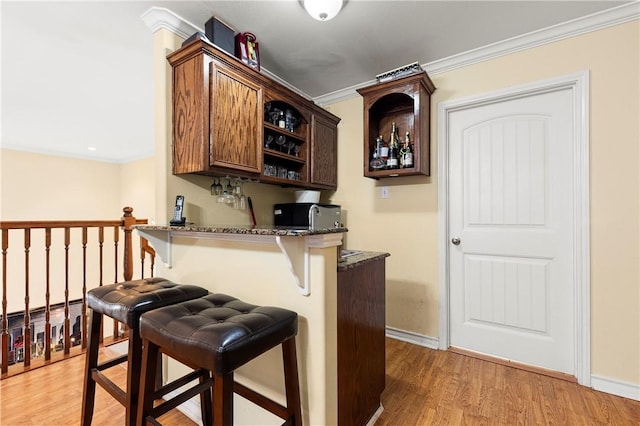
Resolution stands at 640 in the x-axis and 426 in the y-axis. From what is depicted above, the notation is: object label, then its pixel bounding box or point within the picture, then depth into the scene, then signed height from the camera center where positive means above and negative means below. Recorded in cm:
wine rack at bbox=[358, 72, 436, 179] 229 +85
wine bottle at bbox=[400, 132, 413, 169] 237 +47
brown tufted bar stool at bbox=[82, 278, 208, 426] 118 -44
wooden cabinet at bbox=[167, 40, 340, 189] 173 +64
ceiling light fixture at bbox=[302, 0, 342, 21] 166 +118
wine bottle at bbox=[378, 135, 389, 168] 249 +50
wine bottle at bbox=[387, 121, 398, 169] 243 +55
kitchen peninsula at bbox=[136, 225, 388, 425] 119 -39
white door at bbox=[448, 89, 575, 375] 201 -12
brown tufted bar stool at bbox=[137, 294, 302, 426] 89 -43
